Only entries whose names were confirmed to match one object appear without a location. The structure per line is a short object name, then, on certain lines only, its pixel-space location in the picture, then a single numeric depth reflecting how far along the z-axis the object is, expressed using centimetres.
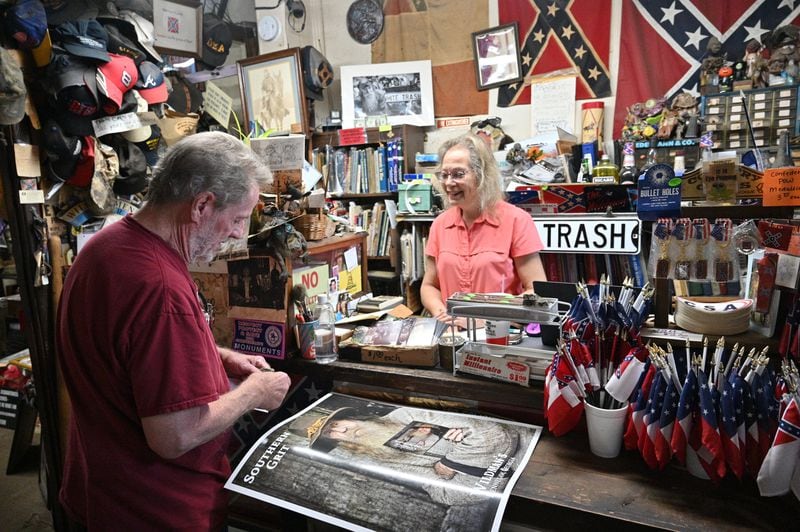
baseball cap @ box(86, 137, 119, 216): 244
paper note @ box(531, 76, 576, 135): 392
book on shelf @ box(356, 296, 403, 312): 198
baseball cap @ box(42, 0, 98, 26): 227
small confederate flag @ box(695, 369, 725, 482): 101
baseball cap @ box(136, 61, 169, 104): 261
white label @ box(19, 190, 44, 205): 224
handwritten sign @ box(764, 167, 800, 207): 126
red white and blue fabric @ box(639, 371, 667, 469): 108
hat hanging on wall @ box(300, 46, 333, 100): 418
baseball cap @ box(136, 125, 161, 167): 269
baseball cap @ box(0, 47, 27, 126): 197
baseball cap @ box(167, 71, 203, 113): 313
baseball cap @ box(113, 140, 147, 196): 260
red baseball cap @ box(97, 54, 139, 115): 232
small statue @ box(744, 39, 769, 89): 313
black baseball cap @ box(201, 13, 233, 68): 395
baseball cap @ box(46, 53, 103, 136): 221
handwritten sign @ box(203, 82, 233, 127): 233
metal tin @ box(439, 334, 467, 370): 147
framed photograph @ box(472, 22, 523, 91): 407
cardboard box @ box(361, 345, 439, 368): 150
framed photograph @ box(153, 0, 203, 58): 343
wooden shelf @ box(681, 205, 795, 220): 182
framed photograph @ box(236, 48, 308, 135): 419
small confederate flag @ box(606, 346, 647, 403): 110
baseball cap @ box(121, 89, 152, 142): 258
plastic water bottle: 161
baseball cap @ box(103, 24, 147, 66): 251
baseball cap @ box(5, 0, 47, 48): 203
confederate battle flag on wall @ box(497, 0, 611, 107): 384
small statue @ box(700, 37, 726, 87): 334
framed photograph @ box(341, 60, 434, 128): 436
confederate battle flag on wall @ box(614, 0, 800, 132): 336
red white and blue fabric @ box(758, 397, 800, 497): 93
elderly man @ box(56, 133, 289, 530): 105
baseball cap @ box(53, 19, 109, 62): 225
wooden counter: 98
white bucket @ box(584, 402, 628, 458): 115
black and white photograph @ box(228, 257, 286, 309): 165
